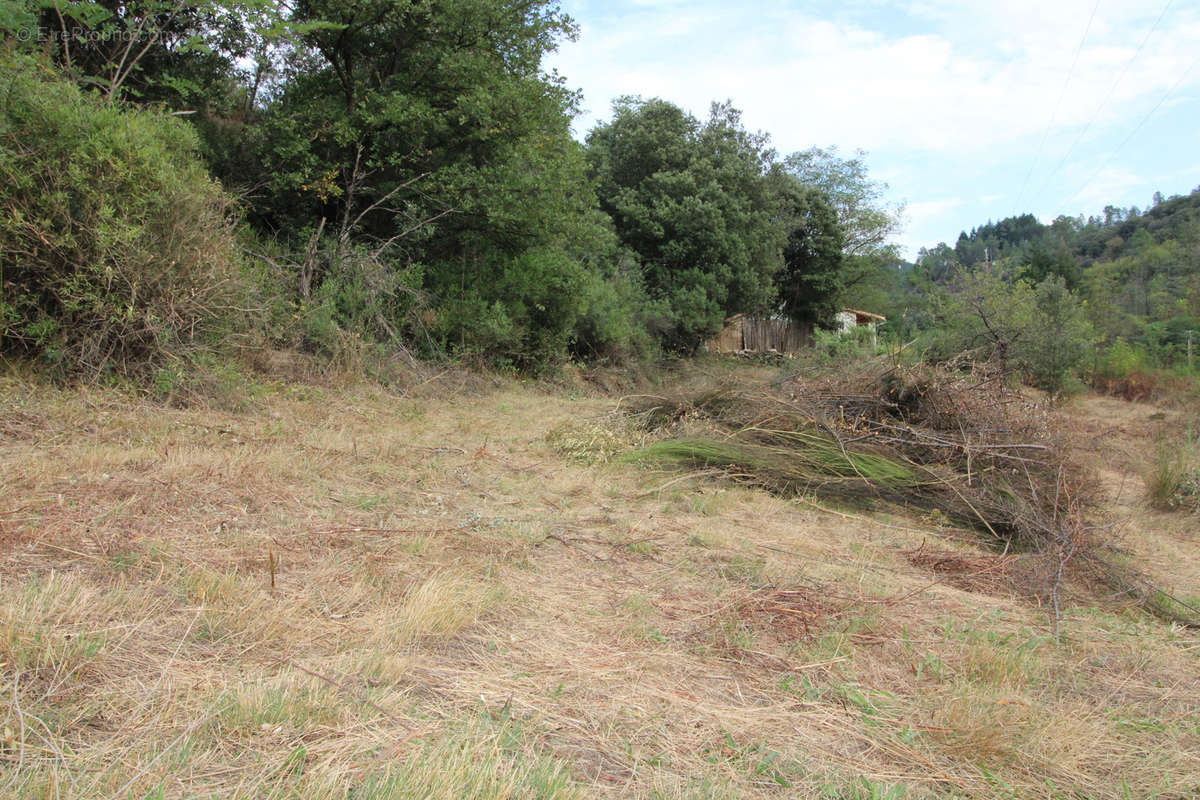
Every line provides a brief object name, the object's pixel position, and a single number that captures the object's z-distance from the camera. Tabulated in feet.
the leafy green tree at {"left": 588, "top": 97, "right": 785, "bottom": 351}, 65.41
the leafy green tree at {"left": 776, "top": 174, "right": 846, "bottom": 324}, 84.38
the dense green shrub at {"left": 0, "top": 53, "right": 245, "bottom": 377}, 22.11
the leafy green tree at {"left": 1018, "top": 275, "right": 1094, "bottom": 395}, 50.03
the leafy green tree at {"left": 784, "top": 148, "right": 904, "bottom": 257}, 118.93
